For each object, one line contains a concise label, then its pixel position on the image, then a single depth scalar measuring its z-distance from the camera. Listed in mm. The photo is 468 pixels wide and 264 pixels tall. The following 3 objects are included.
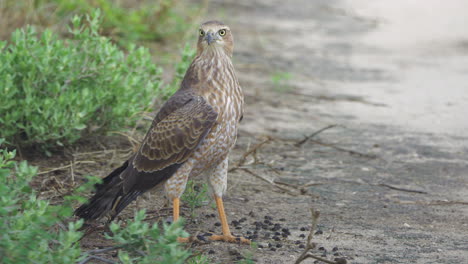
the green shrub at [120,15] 16125
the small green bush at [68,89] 10945
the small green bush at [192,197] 9758
